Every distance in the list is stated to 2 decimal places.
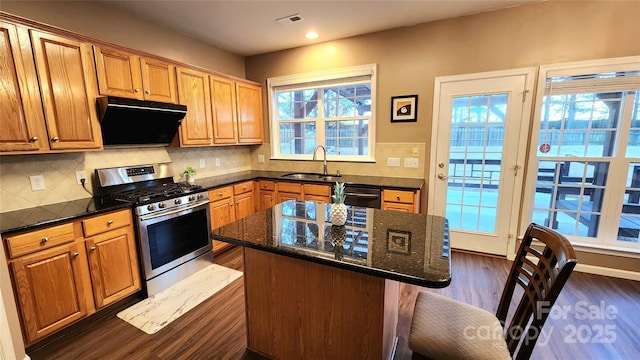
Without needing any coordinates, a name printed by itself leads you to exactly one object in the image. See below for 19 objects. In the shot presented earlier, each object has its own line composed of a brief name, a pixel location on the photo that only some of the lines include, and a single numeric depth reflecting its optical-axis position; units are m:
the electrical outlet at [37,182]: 2.16
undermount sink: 3.63
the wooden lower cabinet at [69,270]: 1.73
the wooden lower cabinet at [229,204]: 3.15
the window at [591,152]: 2.53
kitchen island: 1.21
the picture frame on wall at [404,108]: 3.29
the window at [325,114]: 3.63
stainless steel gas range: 2.37
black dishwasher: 3.11
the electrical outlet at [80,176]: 2.42
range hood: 2.30
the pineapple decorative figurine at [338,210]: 1.61
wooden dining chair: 1.01
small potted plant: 3.15
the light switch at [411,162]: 3.38
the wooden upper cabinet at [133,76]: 2.29
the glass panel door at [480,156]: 2.91
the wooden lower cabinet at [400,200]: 2.96
